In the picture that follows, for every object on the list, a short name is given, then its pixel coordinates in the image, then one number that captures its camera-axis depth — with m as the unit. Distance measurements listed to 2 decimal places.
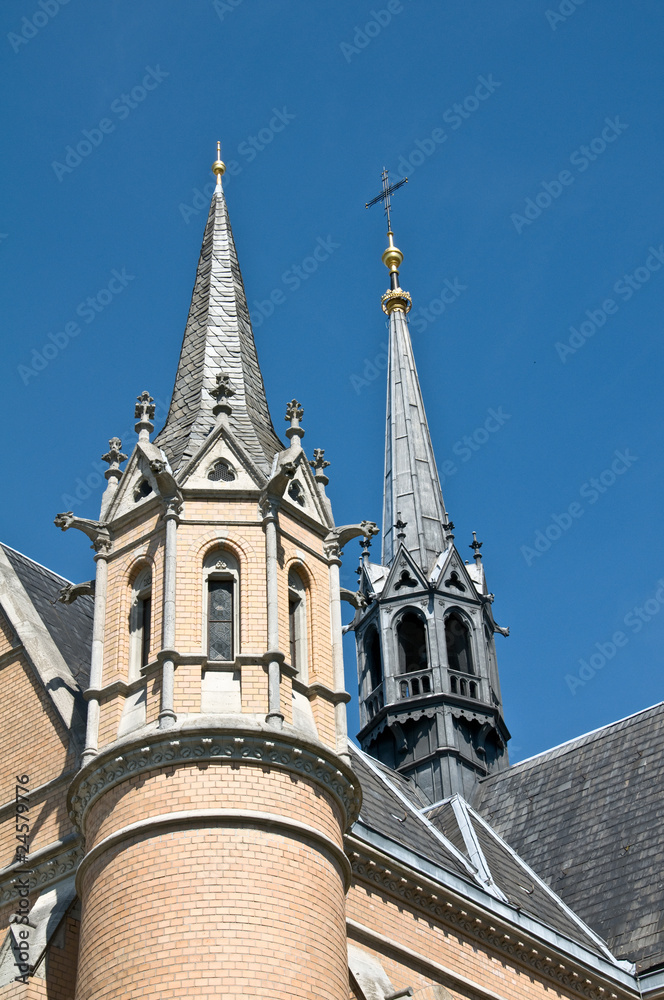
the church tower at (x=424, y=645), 35.34
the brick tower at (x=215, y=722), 16.11
